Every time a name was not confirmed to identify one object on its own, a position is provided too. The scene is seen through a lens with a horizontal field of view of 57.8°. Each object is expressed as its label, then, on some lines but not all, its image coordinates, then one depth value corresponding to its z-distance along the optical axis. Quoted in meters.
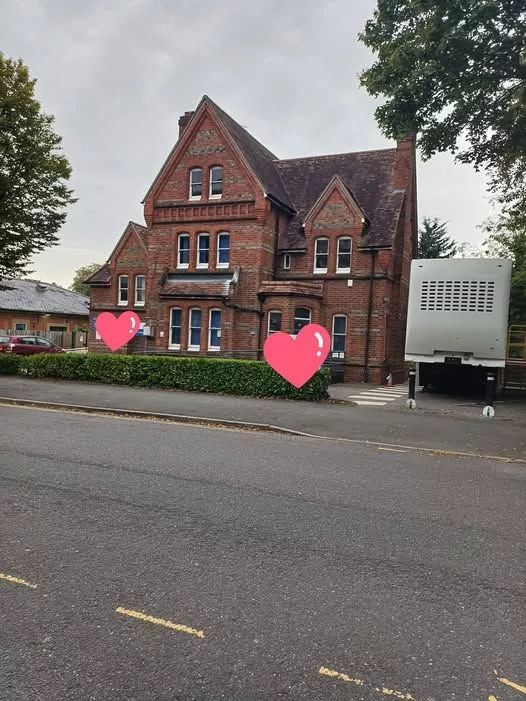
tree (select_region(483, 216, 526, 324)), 20.63
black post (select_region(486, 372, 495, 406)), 12.55
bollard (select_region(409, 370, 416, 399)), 13.49
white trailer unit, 12.98
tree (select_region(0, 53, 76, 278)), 19.33
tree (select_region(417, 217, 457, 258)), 38.88
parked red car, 29.89
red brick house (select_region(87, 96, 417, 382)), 23.02
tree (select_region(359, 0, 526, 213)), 9.77
